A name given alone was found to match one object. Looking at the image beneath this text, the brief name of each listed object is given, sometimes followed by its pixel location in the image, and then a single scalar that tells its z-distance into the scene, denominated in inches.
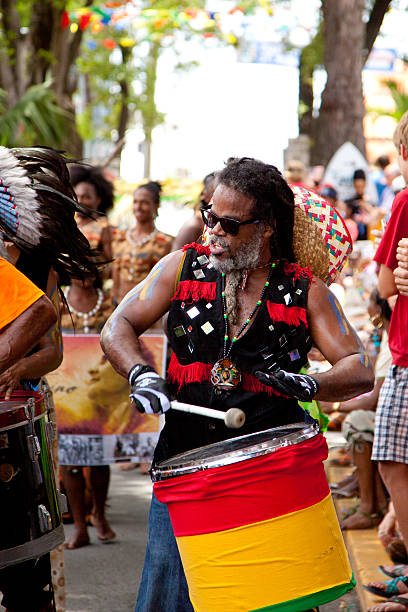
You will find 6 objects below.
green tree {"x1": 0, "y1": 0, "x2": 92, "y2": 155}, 555.8
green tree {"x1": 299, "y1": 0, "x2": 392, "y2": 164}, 711.1
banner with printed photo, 254.2
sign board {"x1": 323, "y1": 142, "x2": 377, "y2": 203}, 581.9
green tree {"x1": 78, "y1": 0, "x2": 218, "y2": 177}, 769.6
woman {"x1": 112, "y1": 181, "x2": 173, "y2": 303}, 327.0
